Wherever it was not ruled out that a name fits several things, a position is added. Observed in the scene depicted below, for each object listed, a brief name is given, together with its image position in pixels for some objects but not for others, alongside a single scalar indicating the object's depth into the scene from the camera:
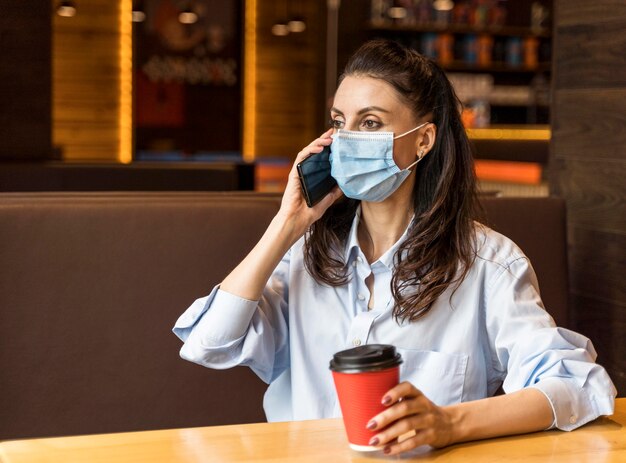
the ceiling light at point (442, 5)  9.91
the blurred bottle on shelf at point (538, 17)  10.52
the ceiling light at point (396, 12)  9.70
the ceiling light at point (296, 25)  10.73
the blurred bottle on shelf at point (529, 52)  10.53
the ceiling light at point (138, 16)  10.32
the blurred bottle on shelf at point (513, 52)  10.45
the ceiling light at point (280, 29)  10.89
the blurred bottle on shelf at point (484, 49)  10.26
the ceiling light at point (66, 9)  8.63
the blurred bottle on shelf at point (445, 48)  10.02
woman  1.75
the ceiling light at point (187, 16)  10.63
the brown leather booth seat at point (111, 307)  2.29
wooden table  1.28
